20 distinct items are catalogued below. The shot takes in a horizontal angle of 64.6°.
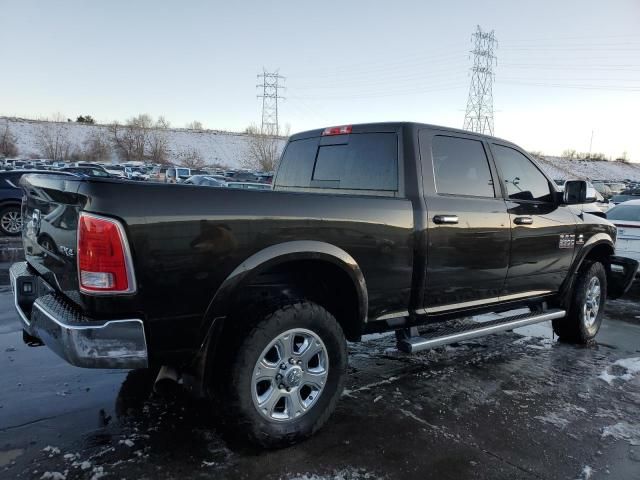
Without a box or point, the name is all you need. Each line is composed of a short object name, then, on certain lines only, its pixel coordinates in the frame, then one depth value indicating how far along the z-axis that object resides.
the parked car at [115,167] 46.69
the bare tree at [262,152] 68.44
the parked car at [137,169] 42.38
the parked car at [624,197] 22.92
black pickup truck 2.50
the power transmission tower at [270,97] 73.00
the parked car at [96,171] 22.51
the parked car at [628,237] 8.25
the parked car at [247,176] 41.00
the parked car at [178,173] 34.41
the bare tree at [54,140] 72.06
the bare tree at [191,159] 77.50
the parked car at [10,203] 12.22
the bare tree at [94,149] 74.06
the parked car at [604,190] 36.97
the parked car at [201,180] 23.88
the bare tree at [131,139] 77.94
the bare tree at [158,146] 77.38
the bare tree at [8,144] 68.00
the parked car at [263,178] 38.91
